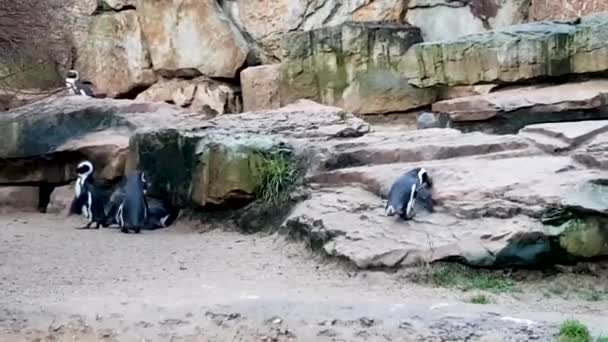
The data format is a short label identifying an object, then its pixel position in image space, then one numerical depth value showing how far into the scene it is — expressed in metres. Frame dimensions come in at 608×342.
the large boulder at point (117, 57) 15.93
